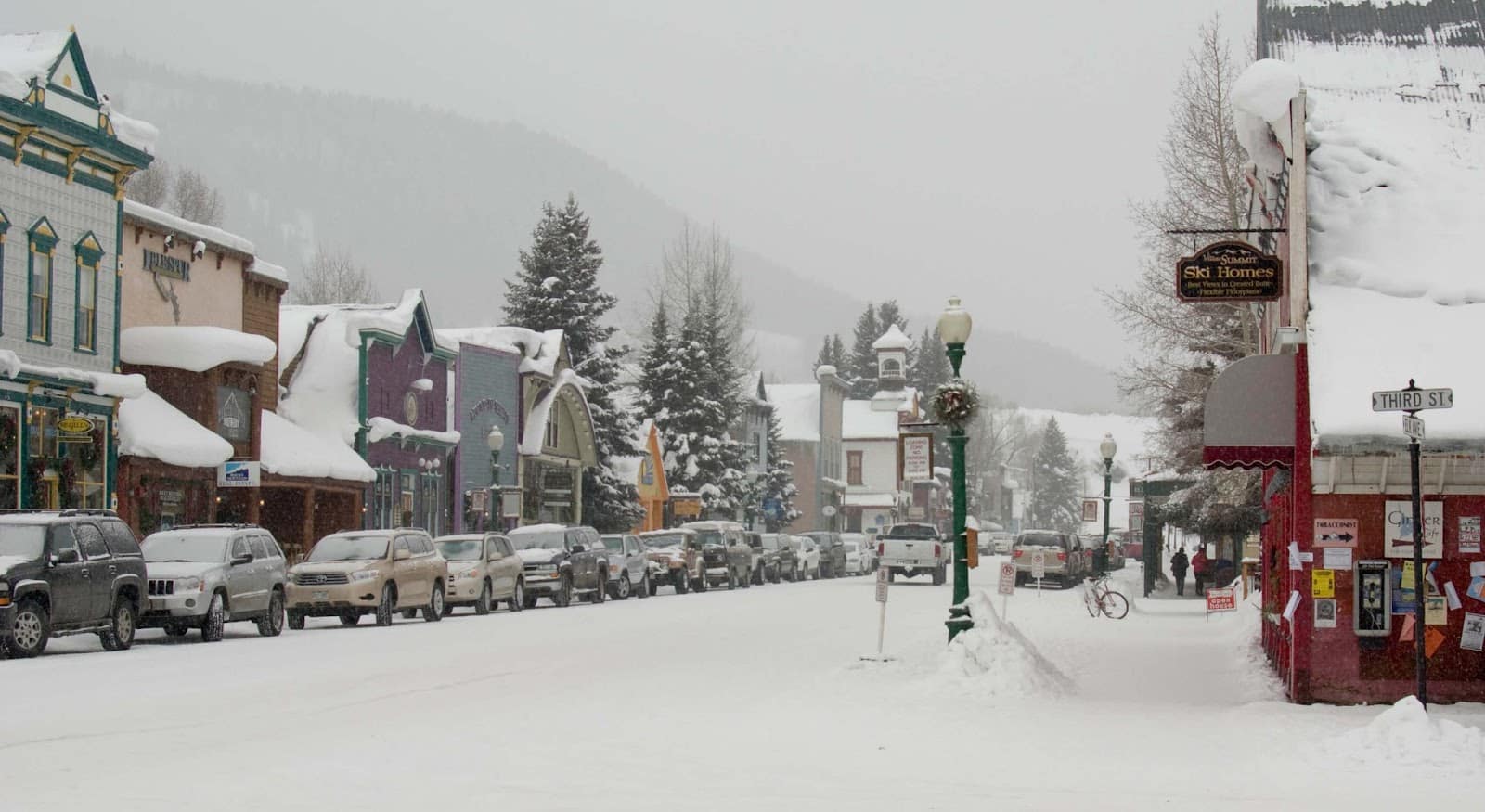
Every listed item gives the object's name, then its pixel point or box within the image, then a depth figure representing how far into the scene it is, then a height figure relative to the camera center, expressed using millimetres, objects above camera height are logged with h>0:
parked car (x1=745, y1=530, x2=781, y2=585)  57778 -2262
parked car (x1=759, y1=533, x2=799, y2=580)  61062 -2083
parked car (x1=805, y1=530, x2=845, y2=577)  69000 -2325
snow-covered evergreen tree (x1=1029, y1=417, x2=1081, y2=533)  181250 +1002
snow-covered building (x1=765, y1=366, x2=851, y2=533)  110250 +3173
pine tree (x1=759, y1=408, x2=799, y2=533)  90000 -6
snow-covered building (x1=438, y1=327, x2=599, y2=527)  58719 +2567
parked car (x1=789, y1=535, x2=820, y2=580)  64906 -2308
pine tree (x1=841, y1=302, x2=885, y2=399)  152500 +11588
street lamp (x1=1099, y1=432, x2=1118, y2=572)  46656 +1201
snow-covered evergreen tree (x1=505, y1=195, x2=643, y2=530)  64700 +6398
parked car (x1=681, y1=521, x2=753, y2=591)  52562 -1818
